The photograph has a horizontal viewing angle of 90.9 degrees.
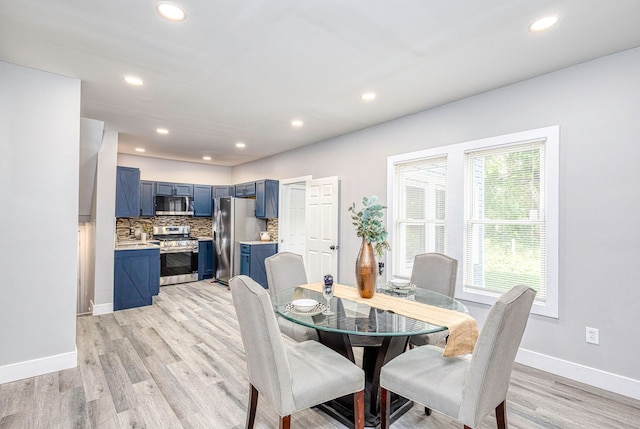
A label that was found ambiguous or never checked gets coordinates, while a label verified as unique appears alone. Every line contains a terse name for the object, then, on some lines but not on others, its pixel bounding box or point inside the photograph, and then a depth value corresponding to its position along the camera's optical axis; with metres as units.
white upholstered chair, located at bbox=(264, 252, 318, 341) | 2.94
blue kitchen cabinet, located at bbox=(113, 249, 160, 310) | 4.57
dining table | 1.83
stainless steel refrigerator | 6.23
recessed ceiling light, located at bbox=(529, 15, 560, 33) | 2.04
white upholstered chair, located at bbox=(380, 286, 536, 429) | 1.45
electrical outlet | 2.56
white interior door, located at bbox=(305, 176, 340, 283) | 4.86
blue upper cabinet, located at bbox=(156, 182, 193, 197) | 6.55
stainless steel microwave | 6.47
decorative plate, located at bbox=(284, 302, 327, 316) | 2.02
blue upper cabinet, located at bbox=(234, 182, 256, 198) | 6.49
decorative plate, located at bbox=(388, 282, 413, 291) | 2.64
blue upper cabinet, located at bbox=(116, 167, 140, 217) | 4.72
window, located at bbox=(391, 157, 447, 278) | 3.69
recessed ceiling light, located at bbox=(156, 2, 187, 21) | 1.92
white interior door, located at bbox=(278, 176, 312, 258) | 6.04
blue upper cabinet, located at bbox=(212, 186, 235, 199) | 7.25
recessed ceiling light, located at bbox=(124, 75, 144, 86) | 2.93
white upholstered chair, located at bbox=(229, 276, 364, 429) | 1.57
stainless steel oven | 6.10
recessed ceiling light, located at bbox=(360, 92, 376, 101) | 3.27
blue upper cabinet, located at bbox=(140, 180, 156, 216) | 6.28
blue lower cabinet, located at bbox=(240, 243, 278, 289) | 5.93
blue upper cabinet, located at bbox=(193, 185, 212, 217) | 7.03
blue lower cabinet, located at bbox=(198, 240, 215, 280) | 6.67
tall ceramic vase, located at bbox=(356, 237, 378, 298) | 2.37
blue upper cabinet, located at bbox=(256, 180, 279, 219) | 6.14
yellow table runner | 1.82
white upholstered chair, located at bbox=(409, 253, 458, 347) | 2.77
